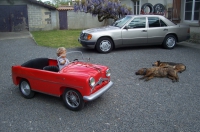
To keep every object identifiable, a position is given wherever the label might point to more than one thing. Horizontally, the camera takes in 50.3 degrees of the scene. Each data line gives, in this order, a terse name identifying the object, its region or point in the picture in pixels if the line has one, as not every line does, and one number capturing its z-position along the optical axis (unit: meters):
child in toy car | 4.74
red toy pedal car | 4.15
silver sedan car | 9.70
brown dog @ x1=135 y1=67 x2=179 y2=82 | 6.26
